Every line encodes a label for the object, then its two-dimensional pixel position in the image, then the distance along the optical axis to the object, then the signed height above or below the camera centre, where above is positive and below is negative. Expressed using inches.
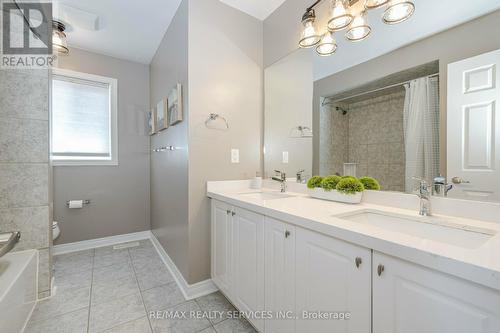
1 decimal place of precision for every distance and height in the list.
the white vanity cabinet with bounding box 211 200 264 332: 49.4 -24.5
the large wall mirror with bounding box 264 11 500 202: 36.4 +11.2
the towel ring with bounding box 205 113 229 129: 71.2 +15.8
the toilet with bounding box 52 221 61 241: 86.5 -27.6
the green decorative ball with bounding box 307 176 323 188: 59.8 -5.1
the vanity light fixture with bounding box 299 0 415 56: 45.1 +35.1
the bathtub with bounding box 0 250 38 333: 42.1 -28.3
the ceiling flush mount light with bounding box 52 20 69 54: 79.4 +47.5
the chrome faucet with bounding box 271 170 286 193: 73.0 -5.5
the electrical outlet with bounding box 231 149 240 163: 77.2 +3.1
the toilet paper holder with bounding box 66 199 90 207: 105.5 -18.8
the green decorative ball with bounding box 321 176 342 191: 54.9 -4.9
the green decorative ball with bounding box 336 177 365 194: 50.7 -5.3
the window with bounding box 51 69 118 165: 101.3 +22.8
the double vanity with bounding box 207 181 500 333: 22.1 -14.6
